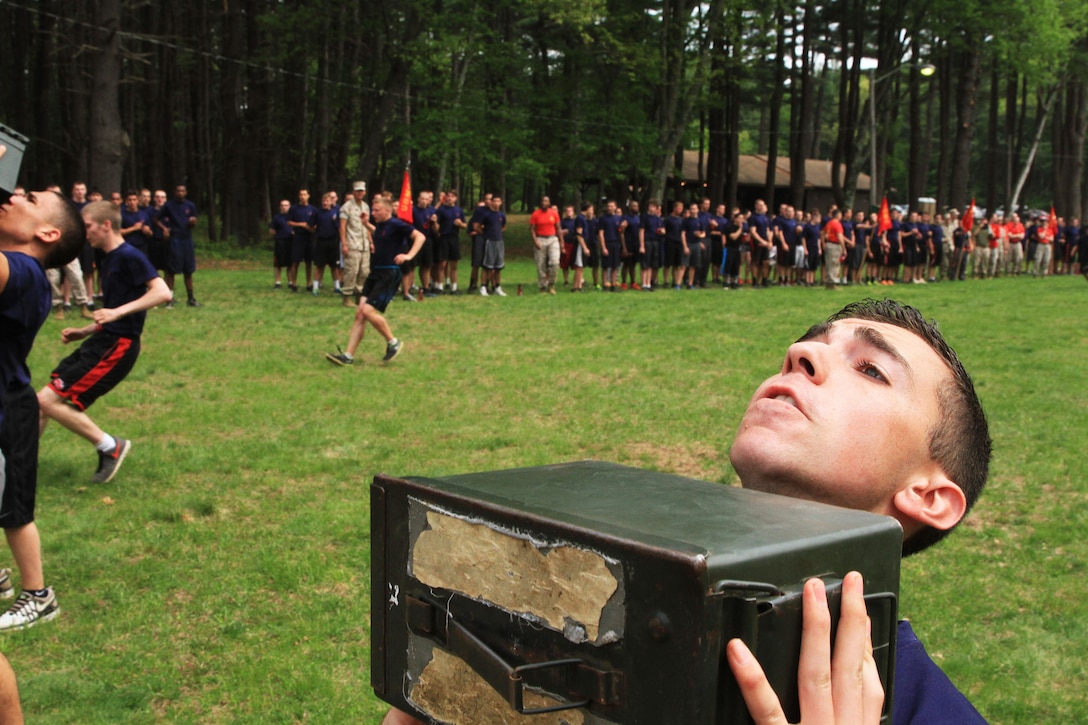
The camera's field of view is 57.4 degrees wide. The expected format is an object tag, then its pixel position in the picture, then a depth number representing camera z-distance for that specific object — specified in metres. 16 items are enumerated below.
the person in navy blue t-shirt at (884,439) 1.49
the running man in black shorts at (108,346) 6.67
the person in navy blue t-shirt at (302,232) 19.09
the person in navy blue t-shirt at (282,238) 19.09
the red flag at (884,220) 24.50
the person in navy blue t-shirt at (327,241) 18.89
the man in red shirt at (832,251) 22.70
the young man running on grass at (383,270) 11.09
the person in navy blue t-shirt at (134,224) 15.71
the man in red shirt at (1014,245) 29.56
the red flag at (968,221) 27.38
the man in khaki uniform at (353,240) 16.73
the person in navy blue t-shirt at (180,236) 16.45
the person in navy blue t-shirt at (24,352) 3.75
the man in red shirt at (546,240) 19.14
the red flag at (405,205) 16.50
